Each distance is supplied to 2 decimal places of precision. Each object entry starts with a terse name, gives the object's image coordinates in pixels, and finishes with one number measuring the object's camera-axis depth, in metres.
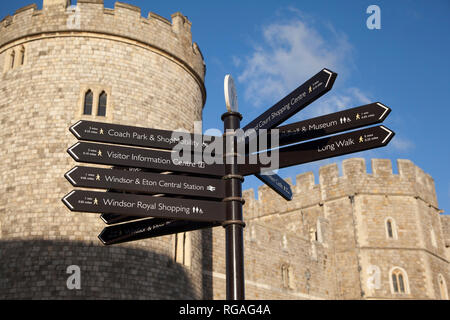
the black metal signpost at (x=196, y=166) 3.99
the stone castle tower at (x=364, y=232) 19.59
